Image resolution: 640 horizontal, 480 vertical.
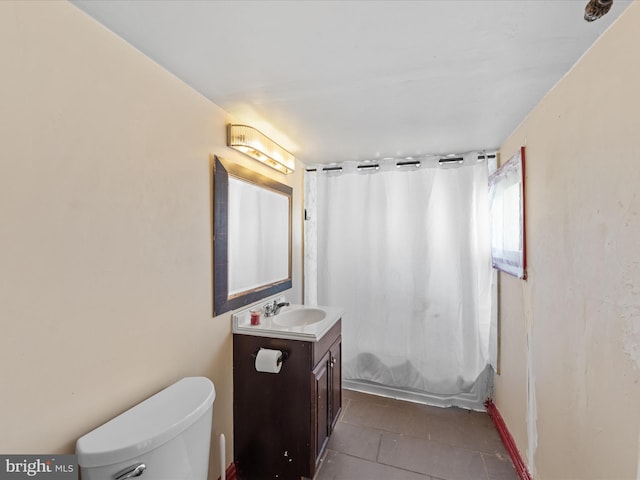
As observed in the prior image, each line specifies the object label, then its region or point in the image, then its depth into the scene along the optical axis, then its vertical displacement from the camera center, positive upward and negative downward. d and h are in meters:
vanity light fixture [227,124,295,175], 1.71 +0.60
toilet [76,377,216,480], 0.87 -0.64
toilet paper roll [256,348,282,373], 1.59 -0.67
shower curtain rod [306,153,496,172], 2.46 +0.70
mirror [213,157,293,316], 1.64 +0.02
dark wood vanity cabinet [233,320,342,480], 1.63 -0.98
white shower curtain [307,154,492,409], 2.47 -0.32
